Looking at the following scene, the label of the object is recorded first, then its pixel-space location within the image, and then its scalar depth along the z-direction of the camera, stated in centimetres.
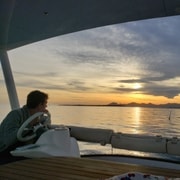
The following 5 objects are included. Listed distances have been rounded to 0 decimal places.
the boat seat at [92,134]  179
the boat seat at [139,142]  162
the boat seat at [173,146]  155
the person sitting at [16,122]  135
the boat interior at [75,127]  92
